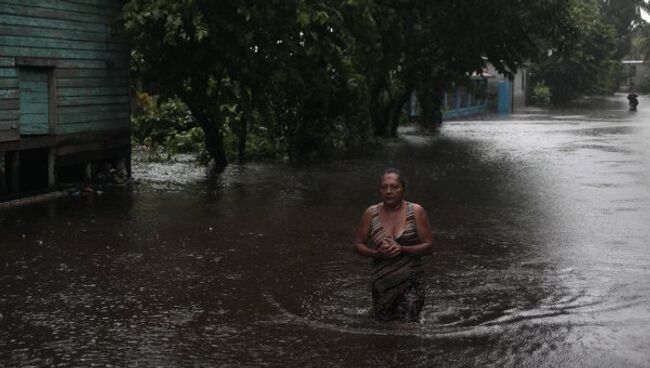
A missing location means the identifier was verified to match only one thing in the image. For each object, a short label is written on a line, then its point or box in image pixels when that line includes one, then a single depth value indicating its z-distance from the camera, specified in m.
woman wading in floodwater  6.08
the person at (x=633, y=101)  45.59
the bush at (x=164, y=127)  22.38
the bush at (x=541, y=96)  59.97
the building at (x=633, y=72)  92.94
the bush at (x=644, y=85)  82.50
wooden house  12.77
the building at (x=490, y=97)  40.08
